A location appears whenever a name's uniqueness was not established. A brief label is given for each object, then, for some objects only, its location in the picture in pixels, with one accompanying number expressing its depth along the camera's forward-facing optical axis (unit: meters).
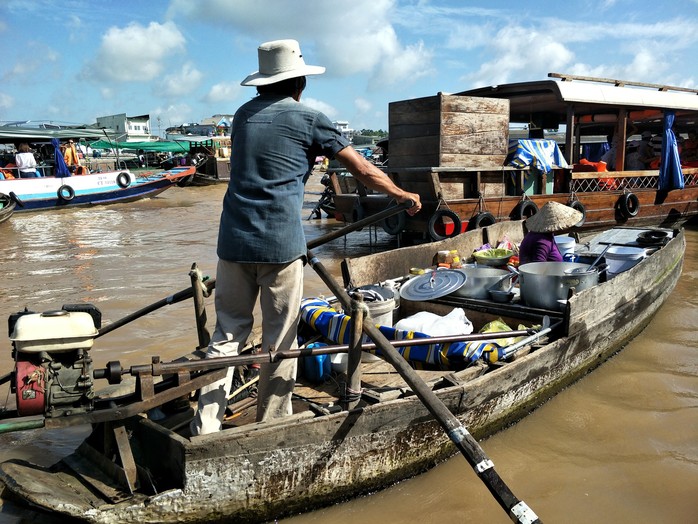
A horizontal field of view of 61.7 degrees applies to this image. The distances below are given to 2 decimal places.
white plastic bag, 3.90
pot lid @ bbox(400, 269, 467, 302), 4.48
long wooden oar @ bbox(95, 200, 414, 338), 3.31
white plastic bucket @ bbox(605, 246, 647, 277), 5.59
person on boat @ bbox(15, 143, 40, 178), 16.70
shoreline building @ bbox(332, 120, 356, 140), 69.76
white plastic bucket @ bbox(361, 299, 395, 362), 3.93
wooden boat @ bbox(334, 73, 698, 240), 8.17
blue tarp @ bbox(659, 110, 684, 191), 10.66
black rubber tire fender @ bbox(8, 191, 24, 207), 15.50
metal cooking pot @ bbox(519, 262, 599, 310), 4.36
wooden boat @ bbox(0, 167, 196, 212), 16.27
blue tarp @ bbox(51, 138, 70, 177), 16.80
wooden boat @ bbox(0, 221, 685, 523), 2.46
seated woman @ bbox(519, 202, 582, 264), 4.72
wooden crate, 7.97
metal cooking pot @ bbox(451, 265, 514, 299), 4.77
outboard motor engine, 2.36
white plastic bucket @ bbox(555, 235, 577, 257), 5.97
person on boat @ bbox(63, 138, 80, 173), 20.71
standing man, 2.64
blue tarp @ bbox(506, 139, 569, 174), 8.91
